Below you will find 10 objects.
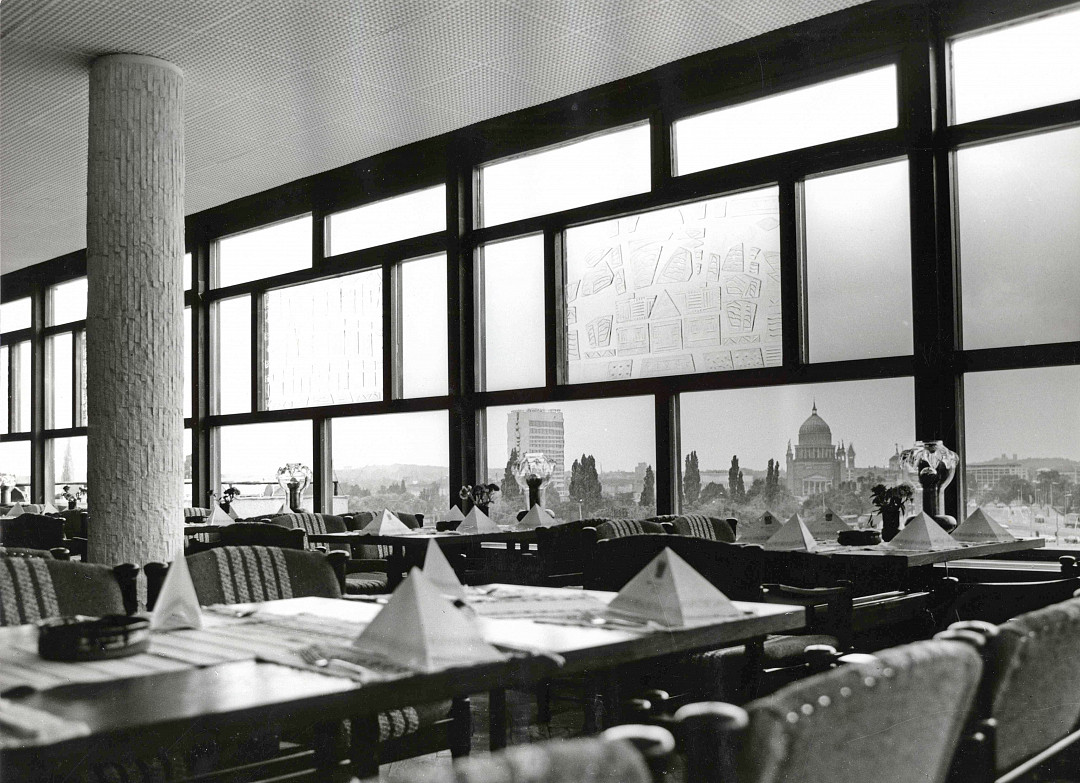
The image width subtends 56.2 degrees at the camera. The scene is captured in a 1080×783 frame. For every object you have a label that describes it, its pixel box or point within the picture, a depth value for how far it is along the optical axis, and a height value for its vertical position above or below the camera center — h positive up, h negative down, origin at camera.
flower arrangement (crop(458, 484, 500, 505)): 6.42 -0.39
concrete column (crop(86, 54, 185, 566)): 4.86 +0.52
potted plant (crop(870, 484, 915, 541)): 4.29 -0.34
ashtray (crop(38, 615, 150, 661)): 1.57 -0.32
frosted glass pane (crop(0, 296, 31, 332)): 12.09 +1.52
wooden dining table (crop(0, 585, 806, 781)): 1.16 -0.34
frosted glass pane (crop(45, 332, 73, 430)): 11.53 +0.69
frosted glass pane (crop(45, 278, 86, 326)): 11.38 +1.58
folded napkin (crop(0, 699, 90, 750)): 1.10 -0.32
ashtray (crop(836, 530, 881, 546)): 4.09 -0.46
